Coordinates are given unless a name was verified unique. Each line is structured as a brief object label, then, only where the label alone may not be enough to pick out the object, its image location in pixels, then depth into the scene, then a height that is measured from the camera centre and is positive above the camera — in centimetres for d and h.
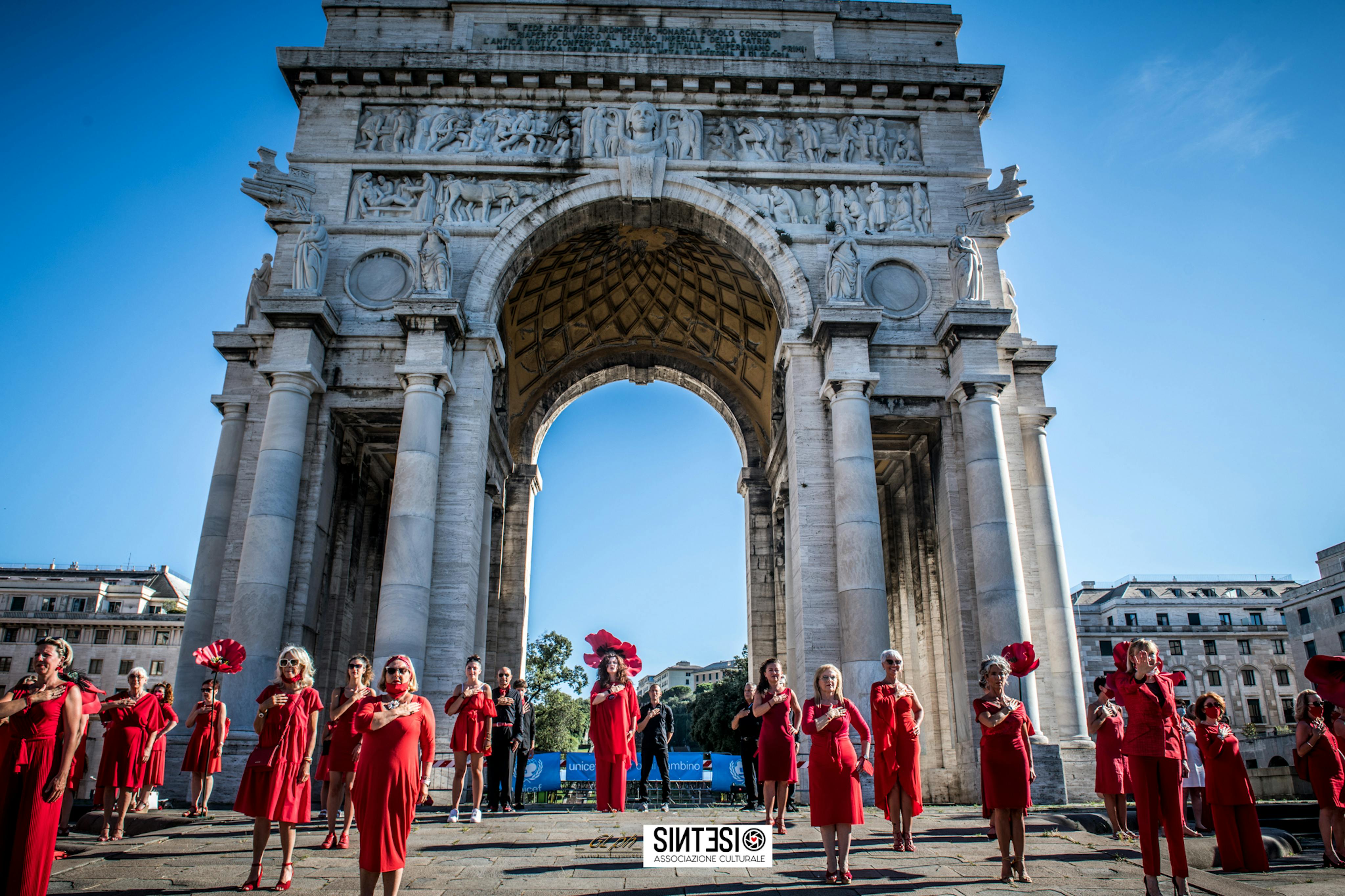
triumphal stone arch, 1609 +826
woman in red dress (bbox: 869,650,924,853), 884 +0
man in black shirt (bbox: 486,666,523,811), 1203 -1
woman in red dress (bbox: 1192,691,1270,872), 801 -56
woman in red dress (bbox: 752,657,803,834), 939 +13
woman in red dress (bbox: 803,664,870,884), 689 -22
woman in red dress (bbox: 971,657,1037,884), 702 -15
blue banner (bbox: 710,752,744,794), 2130 -58
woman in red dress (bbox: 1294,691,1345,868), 862 -21
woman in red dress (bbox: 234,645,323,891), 671 -10
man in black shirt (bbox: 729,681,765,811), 1269 +2
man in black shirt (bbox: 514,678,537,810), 1248 +11
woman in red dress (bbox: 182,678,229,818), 1130 -4
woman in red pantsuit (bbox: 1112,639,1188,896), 630 -2
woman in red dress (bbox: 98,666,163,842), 1007 +2
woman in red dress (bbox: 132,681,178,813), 1162 -5
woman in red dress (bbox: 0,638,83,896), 561 -17
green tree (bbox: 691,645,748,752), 5041 +209
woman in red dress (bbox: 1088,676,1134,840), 942 -19
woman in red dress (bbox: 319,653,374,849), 819 -4
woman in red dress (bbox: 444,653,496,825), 1080 +26
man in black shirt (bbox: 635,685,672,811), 1269 +20
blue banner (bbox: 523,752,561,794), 2125 -60
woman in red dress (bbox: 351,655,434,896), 564 -16
